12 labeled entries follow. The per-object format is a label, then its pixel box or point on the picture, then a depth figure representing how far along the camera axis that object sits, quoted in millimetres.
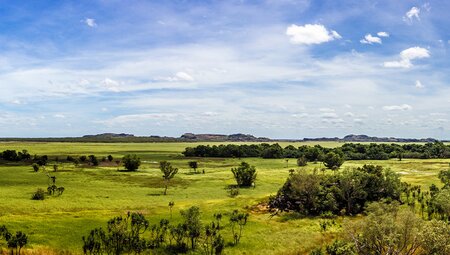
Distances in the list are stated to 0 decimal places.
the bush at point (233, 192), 105525
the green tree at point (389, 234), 53594
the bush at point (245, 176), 123000
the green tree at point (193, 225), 63750
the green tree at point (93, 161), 169862
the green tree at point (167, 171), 122438
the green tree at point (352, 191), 90312
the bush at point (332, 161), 172125
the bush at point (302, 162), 184250
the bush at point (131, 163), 151125
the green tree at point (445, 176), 106512
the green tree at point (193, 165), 159125
